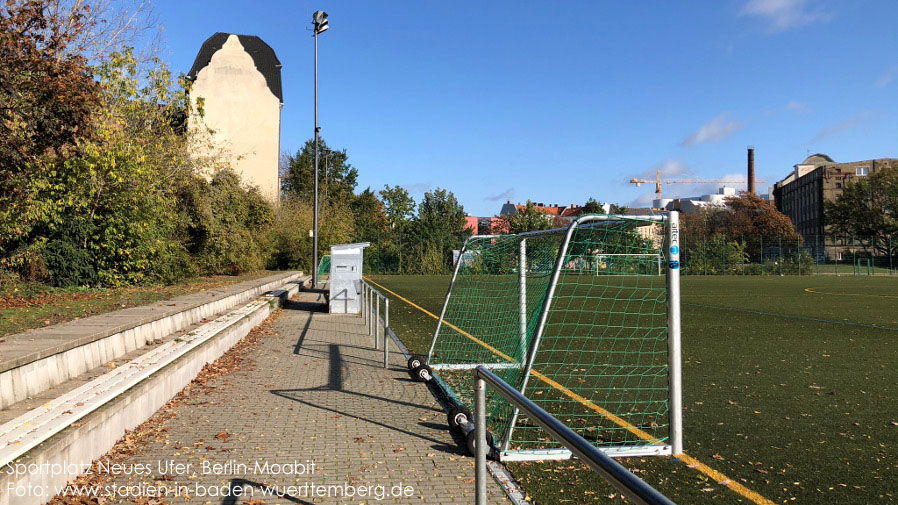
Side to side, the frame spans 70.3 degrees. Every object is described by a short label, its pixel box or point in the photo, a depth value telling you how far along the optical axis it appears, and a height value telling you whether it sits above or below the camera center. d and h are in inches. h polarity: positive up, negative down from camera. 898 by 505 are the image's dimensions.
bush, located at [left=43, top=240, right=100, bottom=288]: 591.2 +0.6
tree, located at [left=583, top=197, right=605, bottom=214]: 3003.0 +267.1
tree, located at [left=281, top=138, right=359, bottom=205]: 2726.4 +409.1
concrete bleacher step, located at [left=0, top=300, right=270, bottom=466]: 145.1 -39.3
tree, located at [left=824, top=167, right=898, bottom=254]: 2546.8 +218.5
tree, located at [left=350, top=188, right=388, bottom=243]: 2703.2 +250.5
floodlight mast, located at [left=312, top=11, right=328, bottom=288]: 1037.8 +394.5
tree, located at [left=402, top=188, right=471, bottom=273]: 1882.4 +49.0
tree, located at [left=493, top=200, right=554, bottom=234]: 2208.9 +150.2
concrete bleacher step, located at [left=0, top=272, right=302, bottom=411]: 186.7 -29.4
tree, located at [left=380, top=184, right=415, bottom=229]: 3026.6 +283.7
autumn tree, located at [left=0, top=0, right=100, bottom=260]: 417.4 +115.9
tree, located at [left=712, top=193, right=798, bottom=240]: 3026.6 +201.8
